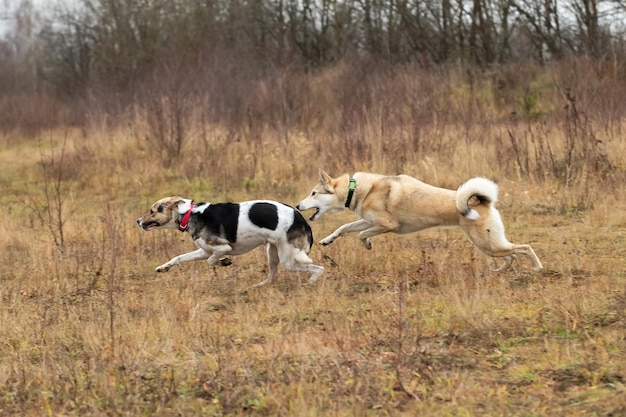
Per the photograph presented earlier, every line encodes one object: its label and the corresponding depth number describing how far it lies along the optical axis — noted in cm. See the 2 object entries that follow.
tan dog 1469
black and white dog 1463
